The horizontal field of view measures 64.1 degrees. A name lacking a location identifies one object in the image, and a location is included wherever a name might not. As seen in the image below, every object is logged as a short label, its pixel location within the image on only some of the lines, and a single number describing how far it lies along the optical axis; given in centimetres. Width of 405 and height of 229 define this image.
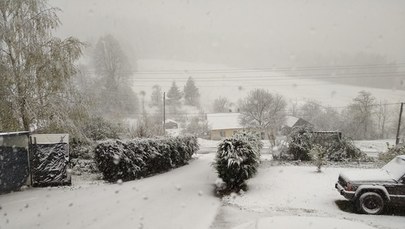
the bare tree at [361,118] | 5584
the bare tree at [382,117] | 6000
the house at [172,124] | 6623
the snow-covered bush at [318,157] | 1498
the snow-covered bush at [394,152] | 1707
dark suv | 914
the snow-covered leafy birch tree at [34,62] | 1459
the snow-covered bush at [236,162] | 1184
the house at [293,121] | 5247
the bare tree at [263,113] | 5375
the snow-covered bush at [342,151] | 1955
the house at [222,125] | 6000
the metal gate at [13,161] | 1149
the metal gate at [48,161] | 1255
